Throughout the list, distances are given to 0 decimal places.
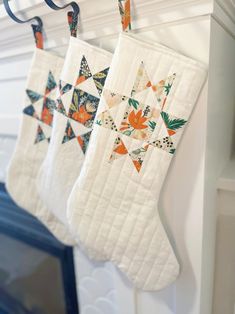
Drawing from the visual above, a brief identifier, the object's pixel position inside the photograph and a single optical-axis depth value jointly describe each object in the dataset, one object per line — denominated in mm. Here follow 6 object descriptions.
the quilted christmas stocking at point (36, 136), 758
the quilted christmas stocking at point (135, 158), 542
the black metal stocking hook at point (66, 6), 601
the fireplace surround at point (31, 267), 1028
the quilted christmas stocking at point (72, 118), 631
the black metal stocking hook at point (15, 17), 665
